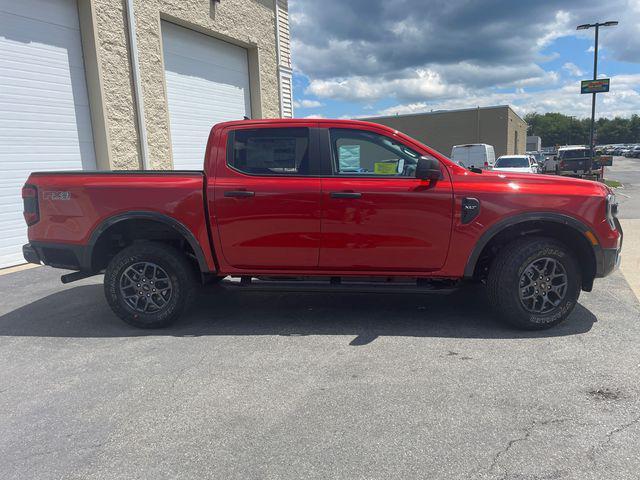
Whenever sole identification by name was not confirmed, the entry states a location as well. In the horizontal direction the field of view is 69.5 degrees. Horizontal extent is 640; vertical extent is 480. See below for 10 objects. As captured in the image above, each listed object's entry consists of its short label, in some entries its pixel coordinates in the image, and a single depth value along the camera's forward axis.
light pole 22.08
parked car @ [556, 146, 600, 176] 25.05
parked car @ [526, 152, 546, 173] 52.08
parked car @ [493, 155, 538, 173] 22.02
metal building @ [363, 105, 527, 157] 42.59
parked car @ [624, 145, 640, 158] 72.39
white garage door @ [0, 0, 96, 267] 7.61
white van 26.45
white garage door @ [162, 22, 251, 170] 10.54
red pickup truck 4.18
